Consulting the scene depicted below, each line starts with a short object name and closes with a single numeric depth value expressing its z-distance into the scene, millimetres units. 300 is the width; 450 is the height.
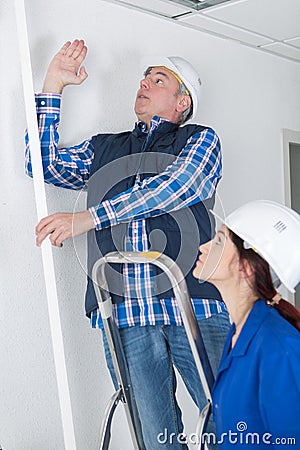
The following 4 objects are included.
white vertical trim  1855
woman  1421
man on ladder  1725
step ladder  1668
